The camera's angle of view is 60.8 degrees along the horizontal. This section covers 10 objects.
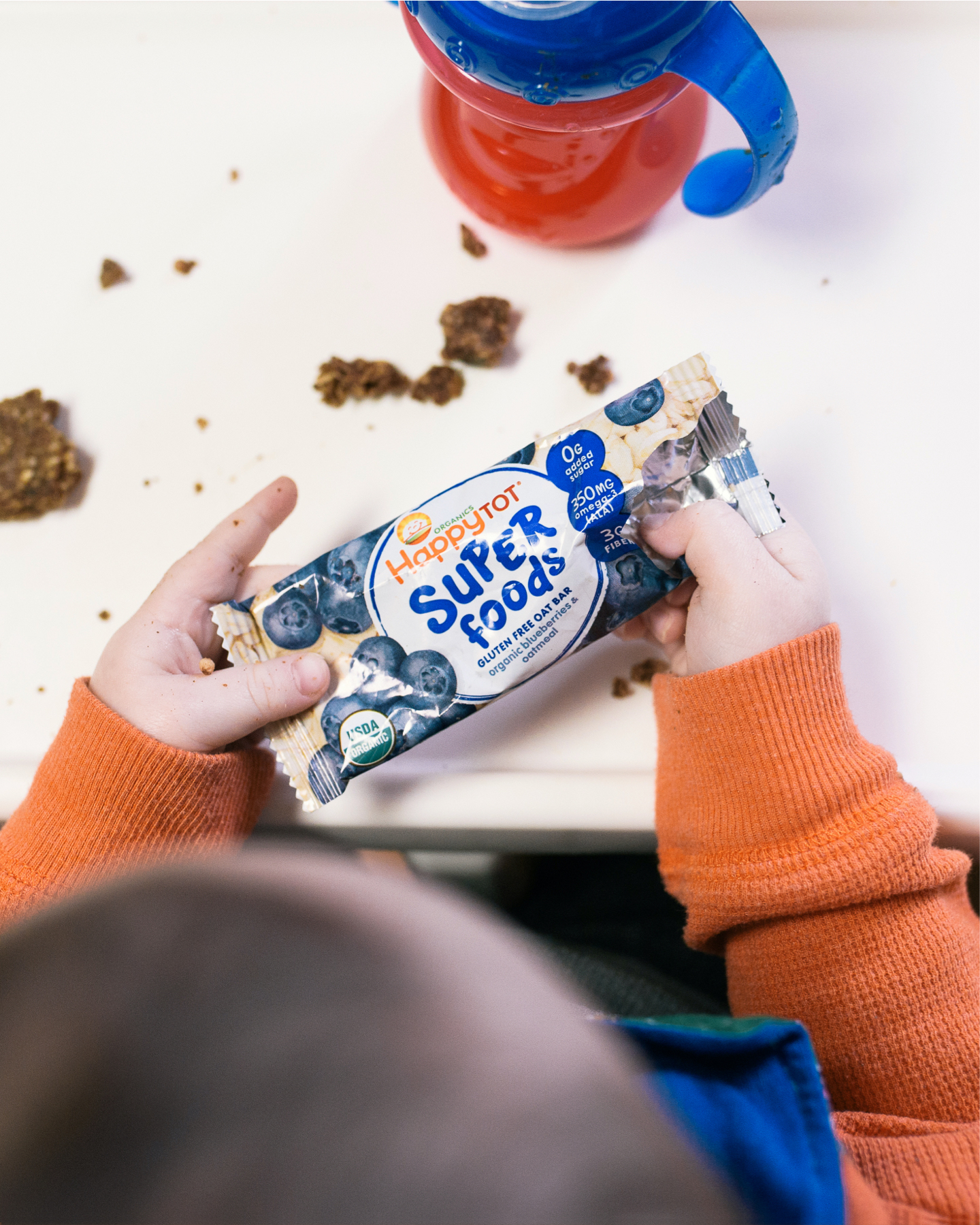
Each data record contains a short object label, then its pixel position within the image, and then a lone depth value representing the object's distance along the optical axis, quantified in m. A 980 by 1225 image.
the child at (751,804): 0.48
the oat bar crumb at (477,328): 0.57
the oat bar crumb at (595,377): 0.57
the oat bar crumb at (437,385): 0.58
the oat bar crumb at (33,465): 0.57
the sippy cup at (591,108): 0.39
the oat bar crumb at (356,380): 0.57
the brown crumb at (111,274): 0.59
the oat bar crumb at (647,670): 0.56
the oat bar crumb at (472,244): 0.59
